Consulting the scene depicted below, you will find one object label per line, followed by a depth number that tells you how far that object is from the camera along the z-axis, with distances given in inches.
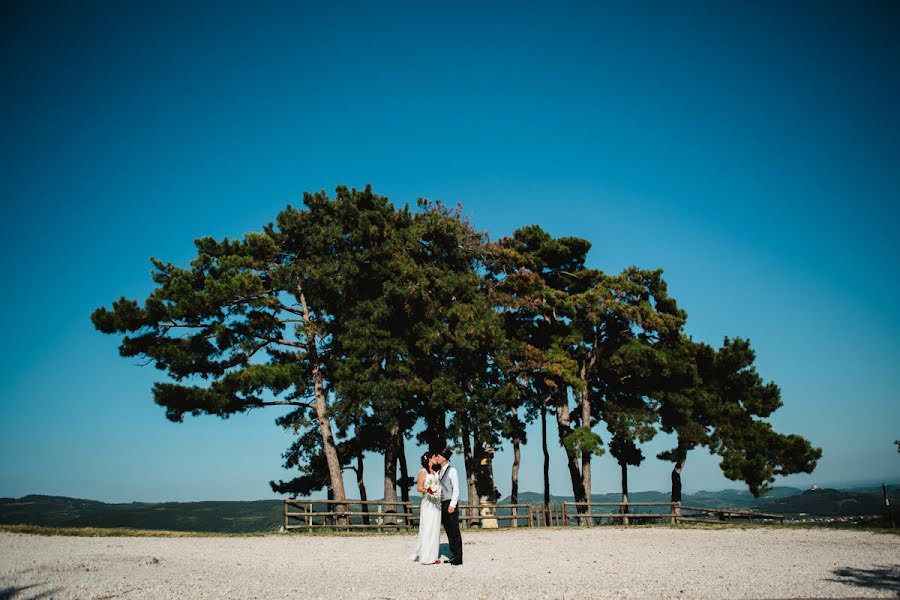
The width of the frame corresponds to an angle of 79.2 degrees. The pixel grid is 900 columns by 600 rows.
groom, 380.8
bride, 390.9
